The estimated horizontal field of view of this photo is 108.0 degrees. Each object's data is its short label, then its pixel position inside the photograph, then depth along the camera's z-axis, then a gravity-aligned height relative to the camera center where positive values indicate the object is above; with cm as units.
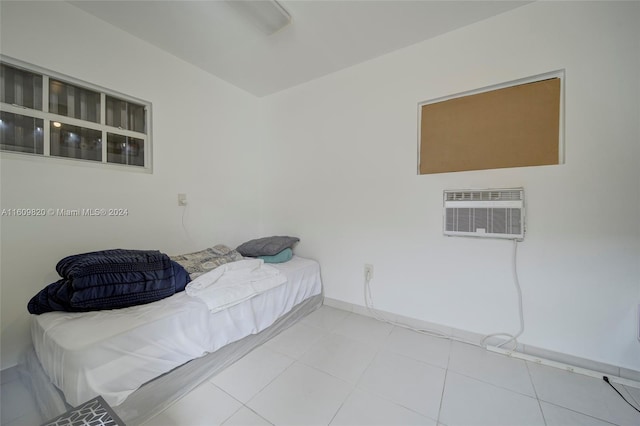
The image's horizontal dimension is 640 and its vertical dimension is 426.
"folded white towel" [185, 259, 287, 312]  147 -53
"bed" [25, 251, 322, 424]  98 -71
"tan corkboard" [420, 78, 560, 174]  158 +61
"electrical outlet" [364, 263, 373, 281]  225 -60
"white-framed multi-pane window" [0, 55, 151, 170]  151 +66
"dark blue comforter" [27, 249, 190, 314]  121 -42
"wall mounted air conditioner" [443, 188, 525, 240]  163 -1
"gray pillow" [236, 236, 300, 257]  234 -38
